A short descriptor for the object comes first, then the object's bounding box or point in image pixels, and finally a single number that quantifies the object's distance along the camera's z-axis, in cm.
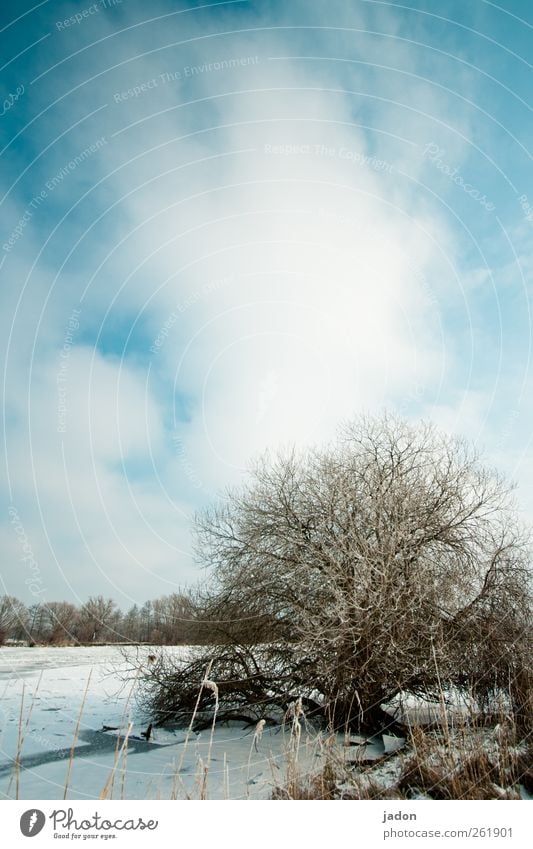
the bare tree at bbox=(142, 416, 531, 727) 877
